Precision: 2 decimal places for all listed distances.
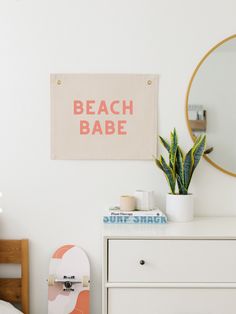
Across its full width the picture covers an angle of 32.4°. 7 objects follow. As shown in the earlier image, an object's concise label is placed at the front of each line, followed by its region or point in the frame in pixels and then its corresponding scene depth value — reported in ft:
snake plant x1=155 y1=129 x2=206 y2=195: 6.82
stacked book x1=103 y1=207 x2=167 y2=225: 6.46
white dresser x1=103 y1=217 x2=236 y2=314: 5.74
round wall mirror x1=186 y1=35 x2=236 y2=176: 7.23
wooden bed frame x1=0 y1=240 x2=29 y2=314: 7.20
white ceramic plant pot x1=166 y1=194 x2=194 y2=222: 6.70
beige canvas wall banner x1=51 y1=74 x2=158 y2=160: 7.24
